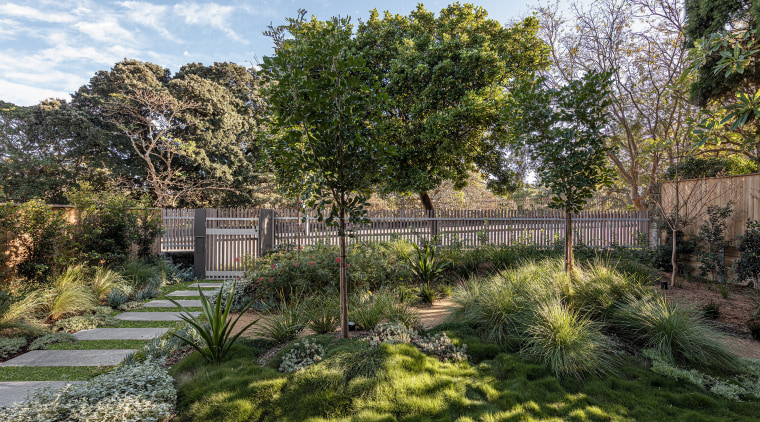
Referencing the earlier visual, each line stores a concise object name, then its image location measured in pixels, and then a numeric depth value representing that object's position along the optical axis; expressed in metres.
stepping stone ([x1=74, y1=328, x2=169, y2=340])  4.29
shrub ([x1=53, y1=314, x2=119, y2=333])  4.55
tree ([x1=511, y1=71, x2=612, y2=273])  4.83
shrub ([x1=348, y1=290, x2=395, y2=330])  4.00
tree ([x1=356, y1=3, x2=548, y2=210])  8.94
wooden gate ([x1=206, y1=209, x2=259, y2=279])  8.49
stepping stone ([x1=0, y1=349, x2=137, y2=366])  3.49
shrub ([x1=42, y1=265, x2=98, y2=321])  4.79
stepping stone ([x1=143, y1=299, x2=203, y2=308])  5.84
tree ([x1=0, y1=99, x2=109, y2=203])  14.09
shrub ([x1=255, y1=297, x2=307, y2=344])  3.72
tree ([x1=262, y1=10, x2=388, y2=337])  2.99
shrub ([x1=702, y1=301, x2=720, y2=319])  4.64
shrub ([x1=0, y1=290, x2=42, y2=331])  4.13
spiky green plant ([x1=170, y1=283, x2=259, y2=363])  3.13
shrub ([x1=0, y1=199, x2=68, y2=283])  5.10
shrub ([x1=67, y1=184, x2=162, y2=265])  6.48
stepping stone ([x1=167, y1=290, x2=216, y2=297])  6.74
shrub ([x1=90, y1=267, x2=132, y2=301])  5.74
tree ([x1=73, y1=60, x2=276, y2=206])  13.75
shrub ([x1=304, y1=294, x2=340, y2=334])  3.92
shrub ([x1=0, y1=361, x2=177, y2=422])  2.19
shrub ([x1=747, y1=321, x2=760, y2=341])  4.07
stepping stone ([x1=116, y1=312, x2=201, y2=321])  5.11
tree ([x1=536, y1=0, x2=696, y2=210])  9.42
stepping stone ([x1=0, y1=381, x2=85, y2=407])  2.71
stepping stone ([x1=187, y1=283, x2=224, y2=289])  7.62
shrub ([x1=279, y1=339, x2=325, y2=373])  2.92
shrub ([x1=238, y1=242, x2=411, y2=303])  5.45
